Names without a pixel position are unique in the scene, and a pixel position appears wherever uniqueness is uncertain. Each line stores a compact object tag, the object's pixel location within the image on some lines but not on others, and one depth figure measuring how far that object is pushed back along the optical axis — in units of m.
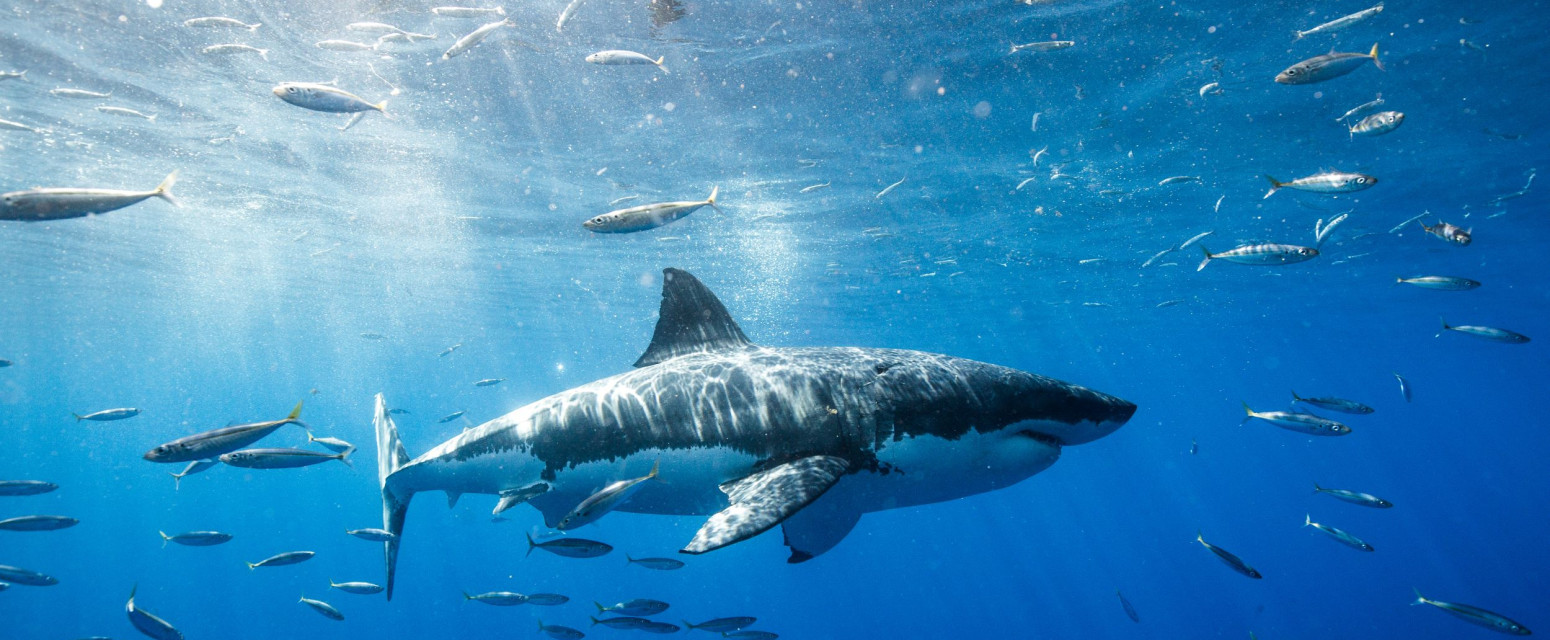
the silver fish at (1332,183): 6.20
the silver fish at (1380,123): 6.29
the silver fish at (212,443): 4.41
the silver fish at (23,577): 7.74
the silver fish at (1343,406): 7.48
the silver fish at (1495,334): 7.60
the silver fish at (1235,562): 6.89
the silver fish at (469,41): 6.42
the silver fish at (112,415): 8.34
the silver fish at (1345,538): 7.99
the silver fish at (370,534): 7.46
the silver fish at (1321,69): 5.72
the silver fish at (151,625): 6.68
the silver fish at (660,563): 8.36
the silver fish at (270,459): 5.37
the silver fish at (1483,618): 7.13
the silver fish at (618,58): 6.04
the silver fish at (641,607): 7.68
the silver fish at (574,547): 6.27
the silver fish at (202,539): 7.93
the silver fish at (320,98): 5.02
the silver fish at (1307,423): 7.41
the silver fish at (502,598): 7.87
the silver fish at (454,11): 8.12
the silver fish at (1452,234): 6.43
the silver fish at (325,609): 8.38
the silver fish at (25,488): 7.45
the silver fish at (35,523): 7.71
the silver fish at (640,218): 5.42
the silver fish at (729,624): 8.02
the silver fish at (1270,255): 6.52
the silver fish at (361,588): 8.41
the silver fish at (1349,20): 6.96
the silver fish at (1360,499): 7.99
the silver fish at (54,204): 3.41
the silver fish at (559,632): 8.27
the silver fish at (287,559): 7.80
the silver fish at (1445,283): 7.29
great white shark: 4.14
